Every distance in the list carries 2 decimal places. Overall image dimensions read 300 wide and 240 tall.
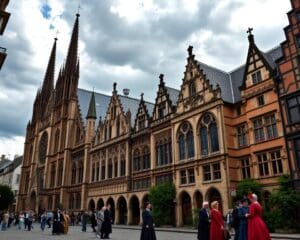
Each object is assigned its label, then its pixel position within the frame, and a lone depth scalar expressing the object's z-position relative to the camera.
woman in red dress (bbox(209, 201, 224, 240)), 10.96
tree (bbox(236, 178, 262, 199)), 26.55
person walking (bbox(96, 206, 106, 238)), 19.95
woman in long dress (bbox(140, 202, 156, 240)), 13.20
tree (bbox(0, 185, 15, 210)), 60.66
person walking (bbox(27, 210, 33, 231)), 30.58
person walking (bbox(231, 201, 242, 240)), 12.15
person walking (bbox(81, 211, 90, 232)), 29.19
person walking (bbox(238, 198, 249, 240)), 11.25
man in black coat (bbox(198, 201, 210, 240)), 11.56
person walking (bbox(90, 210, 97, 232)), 24.55
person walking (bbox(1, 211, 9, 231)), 31.38
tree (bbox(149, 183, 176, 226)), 33.66
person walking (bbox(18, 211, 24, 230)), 34.08
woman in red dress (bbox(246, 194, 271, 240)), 9.65
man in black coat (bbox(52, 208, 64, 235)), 24.03
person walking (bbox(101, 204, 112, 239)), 19.09
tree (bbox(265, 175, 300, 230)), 23.27
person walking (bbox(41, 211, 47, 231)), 29.59
